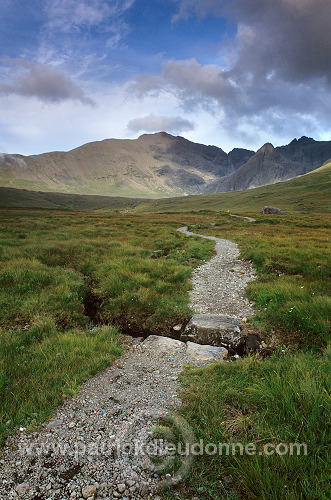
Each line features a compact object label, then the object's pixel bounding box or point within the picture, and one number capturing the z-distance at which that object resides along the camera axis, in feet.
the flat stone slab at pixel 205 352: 24.12
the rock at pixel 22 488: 11.35
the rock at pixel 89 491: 11.18
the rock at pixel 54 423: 15.48
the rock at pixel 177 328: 32.24
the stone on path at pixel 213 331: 28.07
